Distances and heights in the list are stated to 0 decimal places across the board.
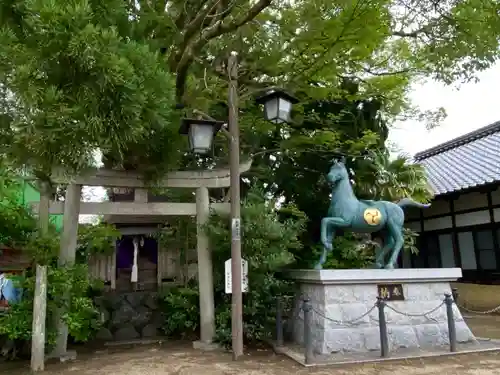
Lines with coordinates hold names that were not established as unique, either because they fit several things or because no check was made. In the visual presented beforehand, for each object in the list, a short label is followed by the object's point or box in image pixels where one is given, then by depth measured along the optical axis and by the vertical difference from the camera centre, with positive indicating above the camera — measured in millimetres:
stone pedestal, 7223 -889
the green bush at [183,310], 8570 -904
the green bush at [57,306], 6688 -592
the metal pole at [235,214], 6988 +813
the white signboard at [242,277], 7164 -227
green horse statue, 7875 +764
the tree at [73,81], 4817 +2218
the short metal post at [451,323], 7223 -1123
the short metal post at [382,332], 6816 -1155
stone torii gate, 7465 +1092
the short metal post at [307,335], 6582 -1128
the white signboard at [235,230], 7054 +540
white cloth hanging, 13859 -79
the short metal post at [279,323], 7946 -1124
